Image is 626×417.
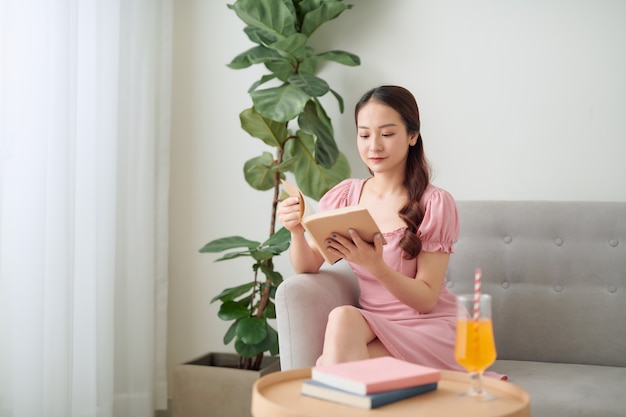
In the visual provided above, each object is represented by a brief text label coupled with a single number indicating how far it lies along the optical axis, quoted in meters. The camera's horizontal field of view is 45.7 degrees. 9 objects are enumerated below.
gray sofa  2.34
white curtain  2.36
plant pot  2.78
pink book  1.33
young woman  1.99
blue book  1.32
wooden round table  1.30
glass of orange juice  1.37
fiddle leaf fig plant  2.76
